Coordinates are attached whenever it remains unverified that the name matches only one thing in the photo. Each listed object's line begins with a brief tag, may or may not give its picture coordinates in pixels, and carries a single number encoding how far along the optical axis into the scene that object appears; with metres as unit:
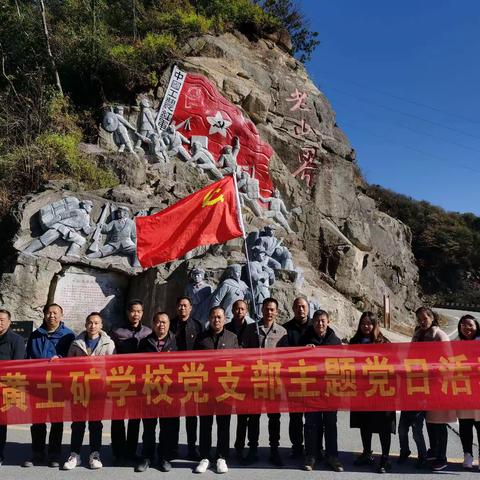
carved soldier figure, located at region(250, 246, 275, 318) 9.45
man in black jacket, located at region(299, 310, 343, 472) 4.13
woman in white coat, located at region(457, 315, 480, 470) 4.16
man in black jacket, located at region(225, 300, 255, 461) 4.42
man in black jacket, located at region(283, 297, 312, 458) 4.38
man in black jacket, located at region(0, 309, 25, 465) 4.29
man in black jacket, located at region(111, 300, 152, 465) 4.24
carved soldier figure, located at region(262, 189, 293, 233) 15.84
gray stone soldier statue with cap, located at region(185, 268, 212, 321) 9.23
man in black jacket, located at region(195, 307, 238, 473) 4.09
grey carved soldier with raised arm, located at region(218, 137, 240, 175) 15.88
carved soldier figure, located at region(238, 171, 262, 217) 15.49
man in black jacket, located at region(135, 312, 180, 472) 4.11
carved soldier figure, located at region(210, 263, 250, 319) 8.95
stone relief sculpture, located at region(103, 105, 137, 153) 14.26
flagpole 5.33
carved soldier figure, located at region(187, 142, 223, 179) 15.24
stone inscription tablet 10.01
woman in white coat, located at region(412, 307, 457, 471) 4.13
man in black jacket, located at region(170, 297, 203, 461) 4.36
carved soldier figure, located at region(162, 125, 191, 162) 14.89
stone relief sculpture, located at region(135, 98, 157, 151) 14.41
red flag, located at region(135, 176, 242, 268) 5.19
